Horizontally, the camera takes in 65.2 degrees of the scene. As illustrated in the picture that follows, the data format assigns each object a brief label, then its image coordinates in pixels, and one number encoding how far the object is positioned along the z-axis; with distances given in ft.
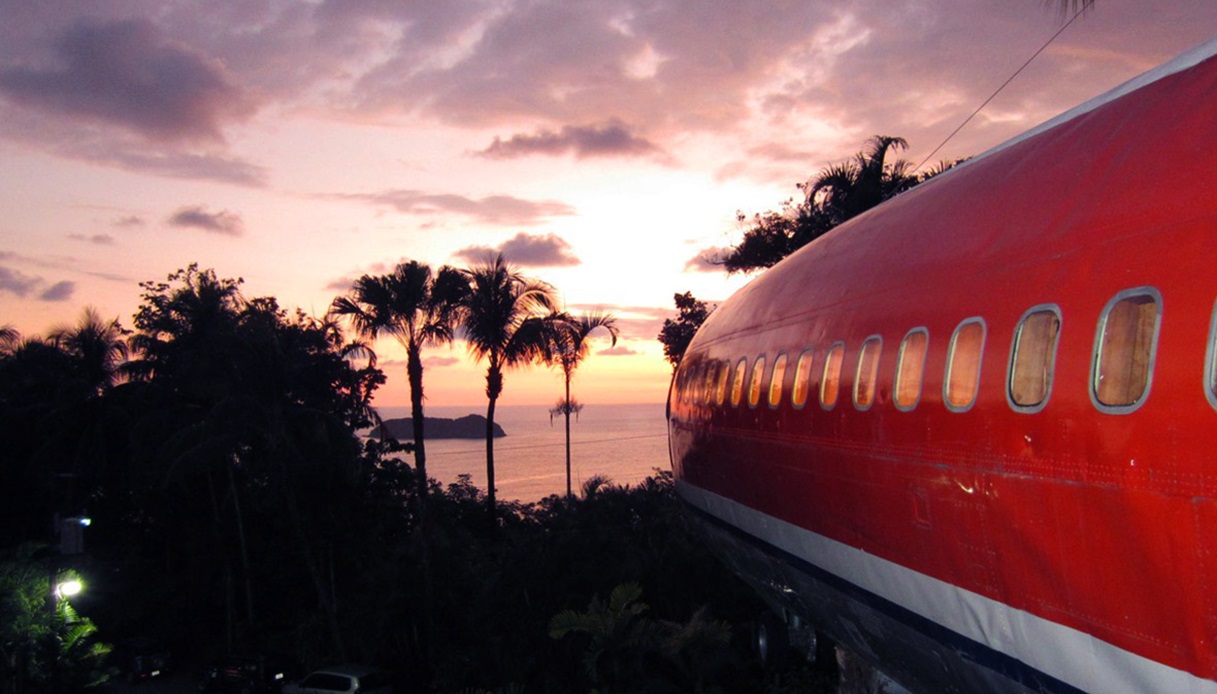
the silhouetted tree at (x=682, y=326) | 120.16
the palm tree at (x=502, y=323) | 102.63
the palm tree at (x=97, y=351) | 126.31
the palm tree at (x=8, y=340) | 139.13
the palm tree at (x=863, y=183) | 79.30
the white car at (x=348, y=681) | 72.38
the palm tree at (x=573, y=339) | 107.24
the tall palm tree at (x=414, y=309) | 96.99
